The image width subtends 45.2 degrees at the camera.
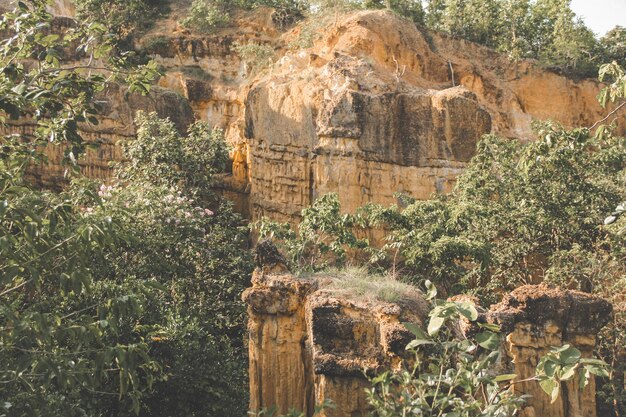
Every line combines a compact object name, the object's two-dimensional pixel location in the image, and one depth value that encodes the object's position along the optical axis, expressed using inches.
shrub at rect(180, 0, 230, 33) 1029.8
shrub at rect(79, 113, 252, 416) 435.5
